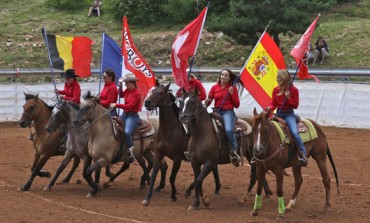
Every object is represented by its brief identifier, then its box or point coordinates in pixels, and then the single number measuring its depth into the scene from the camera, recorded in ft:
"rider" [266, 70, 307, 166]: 47.01
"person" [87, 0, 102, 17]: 148.36
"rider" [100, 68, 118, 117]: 55.01
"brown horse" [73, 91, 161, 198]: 51.60
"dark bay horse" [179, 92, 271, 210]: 47.80
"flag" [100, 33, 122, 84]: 62.13
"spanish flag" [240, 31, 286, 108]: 56.29
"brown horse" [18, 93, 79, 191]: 55.88
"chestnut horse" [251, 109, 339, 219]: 44.19
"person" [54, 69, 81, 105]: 56.65
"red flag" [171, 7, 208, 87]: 52.95
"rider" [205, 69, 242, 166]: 49.70
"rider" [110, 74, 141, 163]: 53.11
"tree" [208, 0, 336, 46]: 113.80
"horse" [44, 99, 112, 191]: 53.72
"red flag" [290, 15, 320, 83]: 51.86
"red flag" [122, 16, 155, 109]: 58.54
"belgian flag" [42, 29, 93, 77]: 62.69
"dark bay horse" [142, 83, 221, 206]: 49.62
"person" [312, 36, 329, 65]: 114.19
